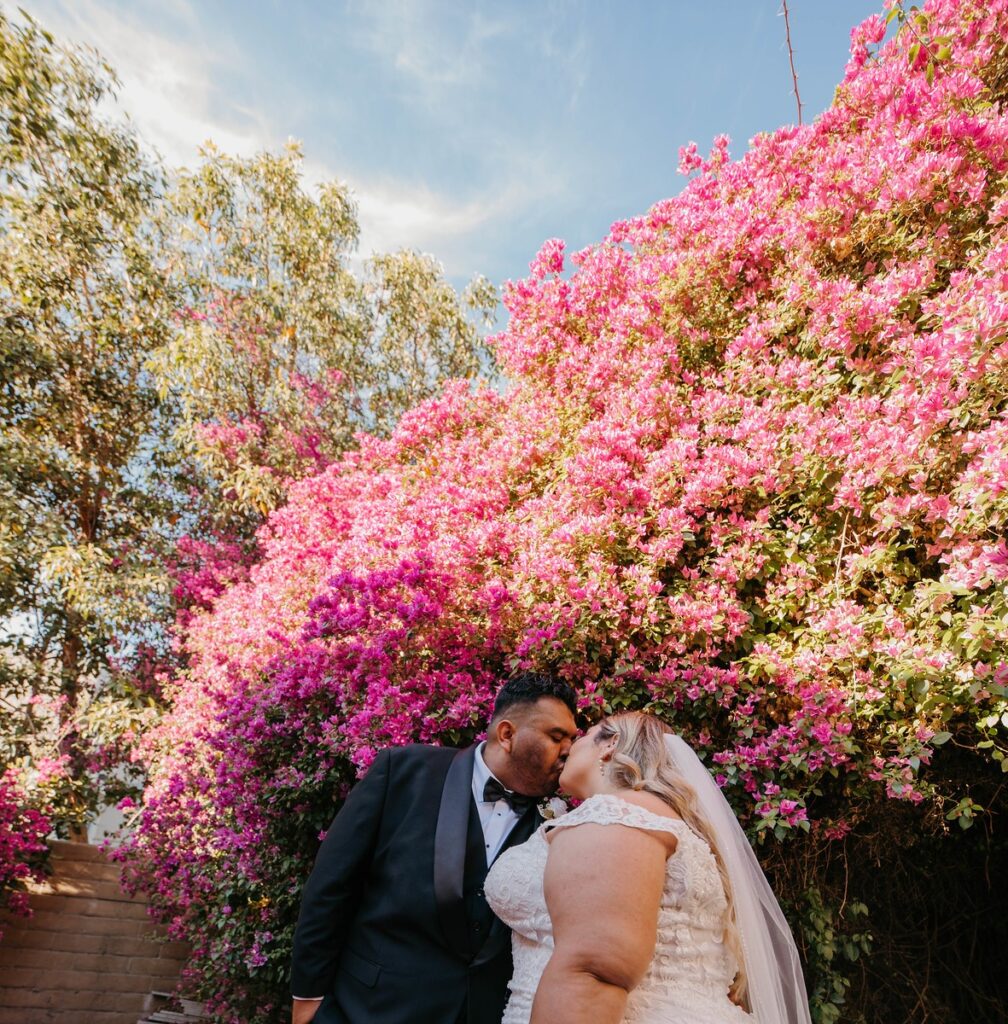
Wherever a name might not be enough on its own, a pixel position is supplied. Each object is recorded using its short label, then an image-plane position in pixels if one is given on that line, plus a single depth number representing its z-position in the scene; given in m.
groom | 1.85
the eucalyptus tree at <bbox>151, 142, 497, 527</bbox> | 7.96
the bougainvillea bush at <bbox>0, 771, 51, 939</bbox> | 6.48
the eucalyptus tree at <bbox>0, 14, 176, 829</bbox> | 7.20
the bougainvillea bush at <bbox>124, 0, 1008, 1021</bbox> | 2.63
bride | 1.30
